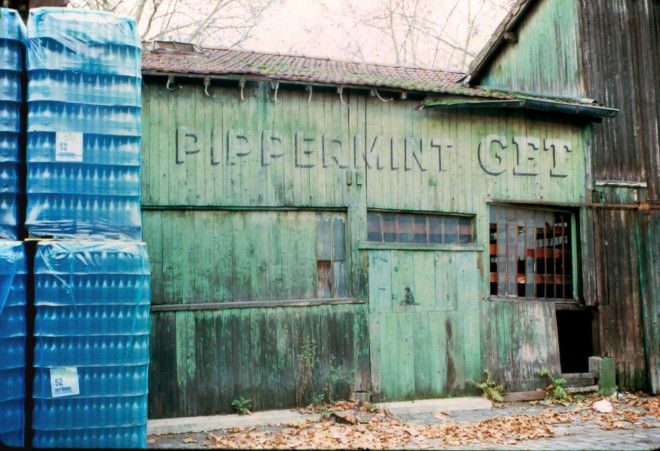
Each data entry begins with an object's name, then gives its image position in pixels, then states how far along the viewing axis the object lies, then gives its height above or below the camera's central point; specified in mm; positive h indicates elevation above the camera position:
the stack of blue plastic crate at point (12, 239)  6410 +530
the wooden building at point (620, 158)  10930 +1986
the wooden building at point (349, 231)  8883 +756
